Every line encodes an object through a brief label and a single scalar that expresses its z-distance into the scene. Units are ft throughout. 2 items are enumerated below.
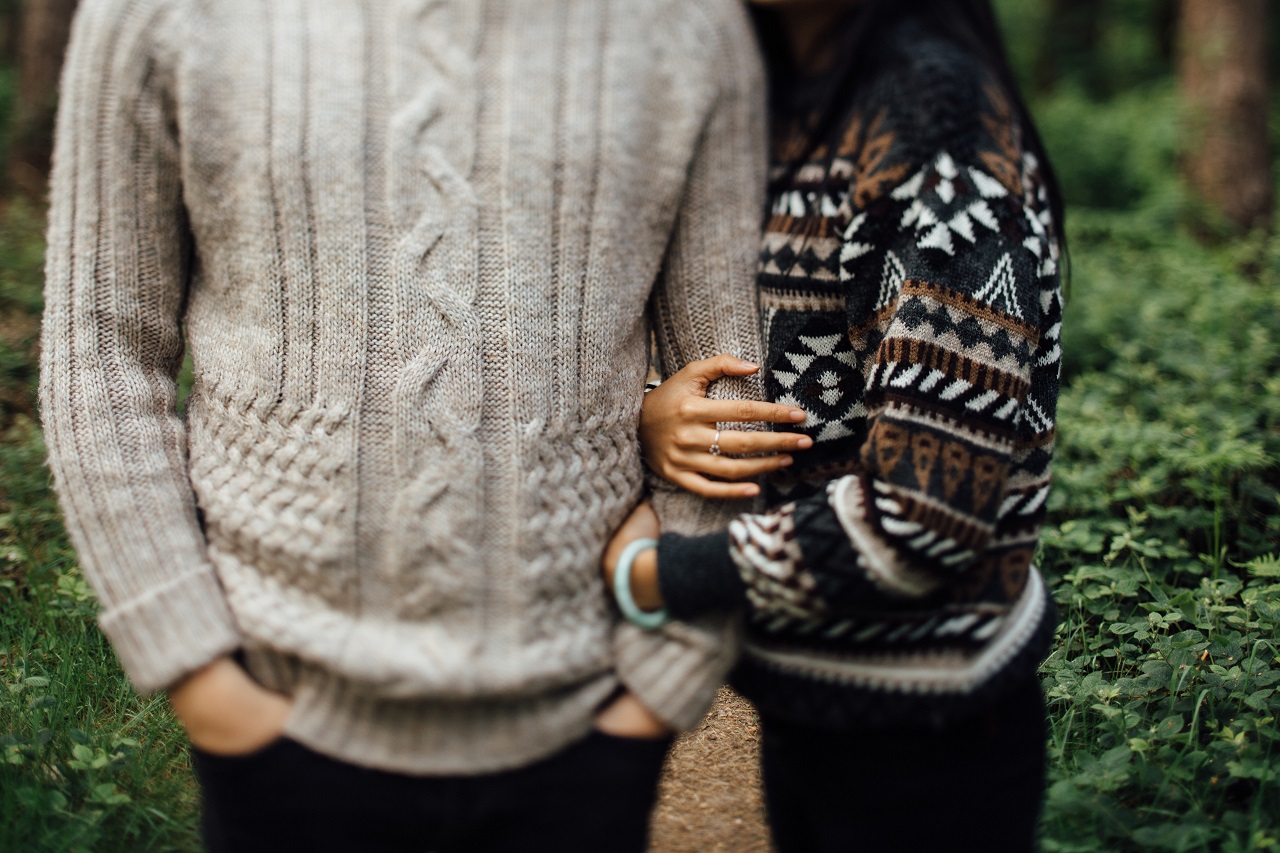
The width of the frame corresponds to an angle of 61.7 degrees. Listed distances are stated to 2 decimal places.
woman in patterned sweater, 4.54
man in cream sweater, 4.51
